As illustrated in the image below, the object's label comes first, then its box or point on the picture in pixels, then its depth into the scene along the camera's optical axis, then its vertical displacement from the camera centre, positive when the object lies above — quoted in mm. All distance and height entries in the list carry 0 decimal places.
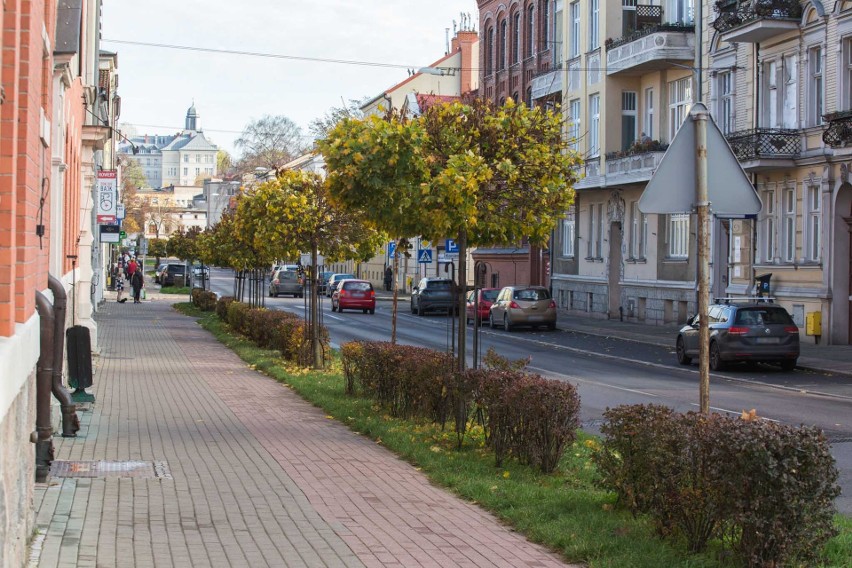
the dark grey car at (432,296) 50500 -1029
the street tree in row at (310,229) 23656 +780
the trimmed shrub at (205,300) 45969 -1184
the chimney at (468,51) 83188 +14827
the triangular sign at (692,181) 7324 +546
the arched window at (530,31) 56200 +10969
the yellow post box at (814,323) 30656 -1216
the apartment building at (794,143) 30359 +3359
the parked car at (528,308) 40938 -1204
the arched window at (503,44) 60234 +11094
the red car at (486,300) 46409 -1083
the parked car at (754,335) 24828 -1238
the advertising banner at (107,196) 30016 +1801
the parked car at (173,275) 80750 -418
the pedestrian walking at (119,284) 61312 -819
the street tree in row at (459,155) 12430 +1054
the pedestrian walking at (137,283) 56094 -665
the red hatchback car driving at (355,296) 52625 -1114
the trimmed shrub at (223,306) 36938 -1132
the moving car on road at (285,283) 67250 -727
